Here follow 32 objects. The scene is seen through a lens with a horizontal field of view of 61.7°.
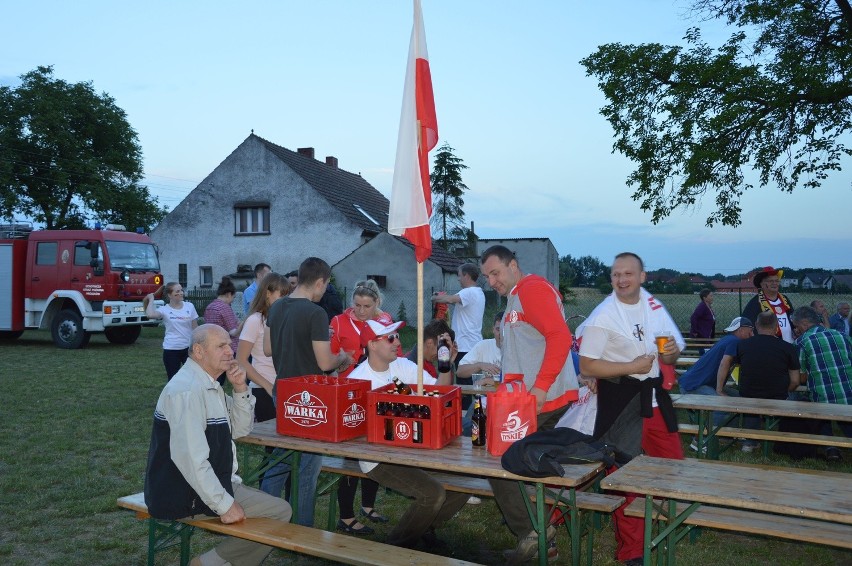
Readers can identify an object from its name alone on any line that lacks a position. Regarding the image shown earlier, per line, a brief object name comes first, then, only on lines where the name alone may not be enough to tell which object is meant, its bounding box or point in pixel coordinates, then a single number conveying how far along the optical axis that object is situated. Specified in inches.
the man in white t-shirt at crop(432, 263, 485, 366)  335.6
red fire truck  705.6
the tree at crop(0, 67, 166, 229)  1555.1
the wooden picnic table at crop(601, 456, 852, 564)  117.0
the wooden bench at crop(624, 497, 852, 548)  146.9
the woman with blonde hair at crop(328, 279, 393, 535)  216.5
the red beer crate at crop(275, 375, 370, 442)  159.6
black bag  131.2
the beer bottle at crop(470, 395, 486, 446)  155.2
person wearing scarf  330.6
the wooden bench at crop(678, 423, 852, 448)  219.0
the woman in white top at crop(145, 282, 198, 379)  357.4
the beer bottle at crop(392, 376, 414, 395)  160.5
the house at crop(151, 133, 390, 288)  1075.3
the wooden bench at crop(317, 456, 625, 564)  170.1
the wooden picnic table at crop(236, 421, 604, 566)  135.1
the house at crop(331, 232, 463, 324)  884.0
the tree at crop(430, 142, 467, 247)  1428.4
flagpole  161.0
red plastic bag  143.3
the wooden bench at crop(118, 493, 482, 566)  140.7
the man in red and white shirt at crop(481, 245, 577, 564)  163.3
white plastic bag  171.8
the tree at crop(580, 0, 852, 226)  557.0
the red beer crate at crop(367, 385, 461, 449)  153.1
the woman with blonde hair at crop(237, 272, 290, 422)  215.6
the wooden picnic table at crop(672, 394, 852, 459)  222.1
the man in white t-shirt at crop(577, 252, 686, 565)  164.1
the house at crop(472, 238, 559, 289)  923.2
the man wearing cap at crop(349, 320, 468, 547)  174.2
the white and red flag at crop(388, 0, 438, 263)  174.7
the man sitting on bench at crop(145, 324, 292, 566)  135.8
